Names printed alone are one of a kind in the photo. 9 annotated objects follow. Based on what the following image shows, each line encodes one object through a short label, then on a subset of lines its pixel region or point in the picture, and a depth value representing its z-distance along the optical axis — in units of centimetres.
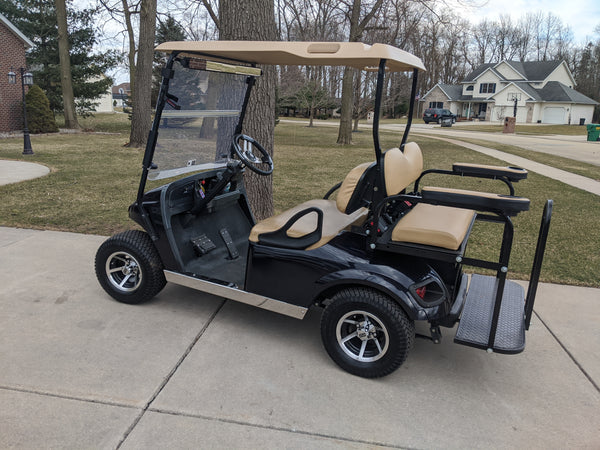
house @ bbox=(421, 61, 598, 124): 4900
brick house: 1808
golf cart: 260
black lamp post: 1202
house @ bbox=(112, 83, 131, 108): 7981
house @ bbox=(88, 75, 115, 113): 5078
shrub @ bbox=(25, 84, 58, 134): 1809
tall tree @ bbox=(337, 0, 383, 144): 1666
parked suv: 4425
